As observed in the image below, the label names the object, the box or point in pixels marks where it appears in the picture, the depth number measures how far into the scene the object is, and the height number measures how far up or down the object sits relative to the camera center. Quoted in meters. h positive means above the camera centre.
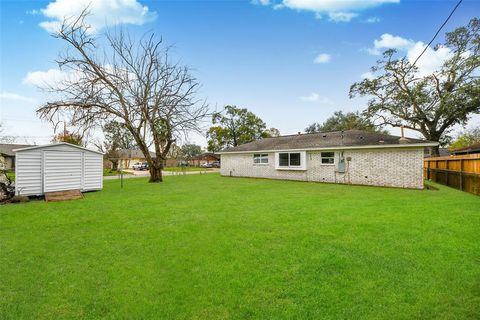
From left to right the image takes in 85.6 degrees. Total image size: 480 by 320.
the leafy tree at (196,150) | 68.06 +3.18
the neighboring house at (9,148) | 37.78 +2.26
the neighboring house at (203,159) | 50.14 +0.55
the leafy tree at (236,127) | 43.44 +5.81
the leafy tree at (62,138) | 29.66 +3.14
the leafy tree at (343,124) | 26.41 +5.57
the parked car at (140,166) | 40.31 -0.68
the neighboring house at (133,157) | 48.45 +0.99
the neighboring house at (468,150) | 17.92 +0.84
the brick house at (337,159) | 12.52 +0.16
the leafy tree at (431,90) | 20.64 +6.44
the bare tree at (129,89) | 14.91 +4.50
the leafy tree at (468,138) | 38.74 +3.54
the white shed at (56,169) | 9.77 -0.29
